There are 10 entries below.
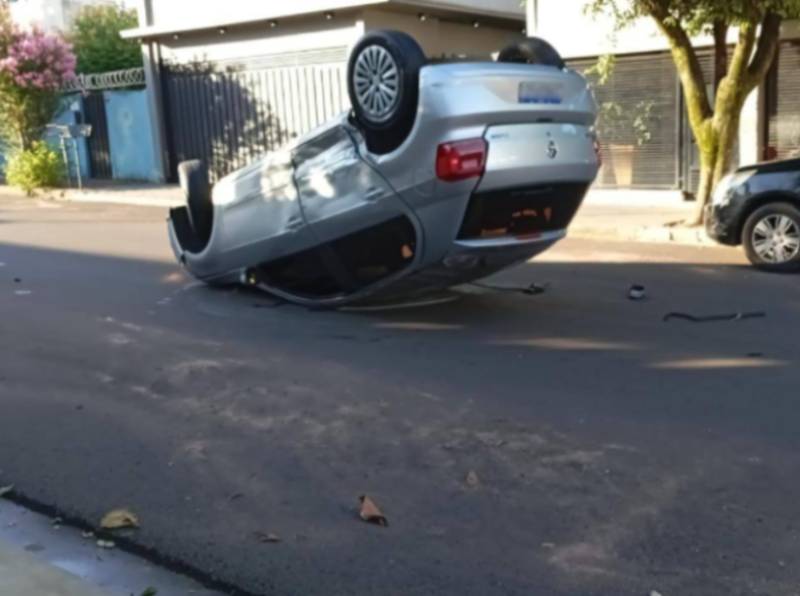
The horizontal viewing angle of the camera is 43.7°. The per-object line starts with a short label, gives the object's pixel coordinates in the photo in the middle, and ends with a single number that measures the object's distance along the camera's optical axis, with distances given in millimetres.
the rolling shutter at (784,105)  15578
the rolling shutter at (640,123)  16938
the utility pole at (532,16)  17969
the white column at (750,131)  15898
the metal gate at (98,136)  25828
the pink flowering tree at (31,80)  22469
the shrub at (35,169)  22859
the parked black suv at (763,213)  10188
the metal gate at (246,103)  21078
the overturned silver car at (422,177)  7113
